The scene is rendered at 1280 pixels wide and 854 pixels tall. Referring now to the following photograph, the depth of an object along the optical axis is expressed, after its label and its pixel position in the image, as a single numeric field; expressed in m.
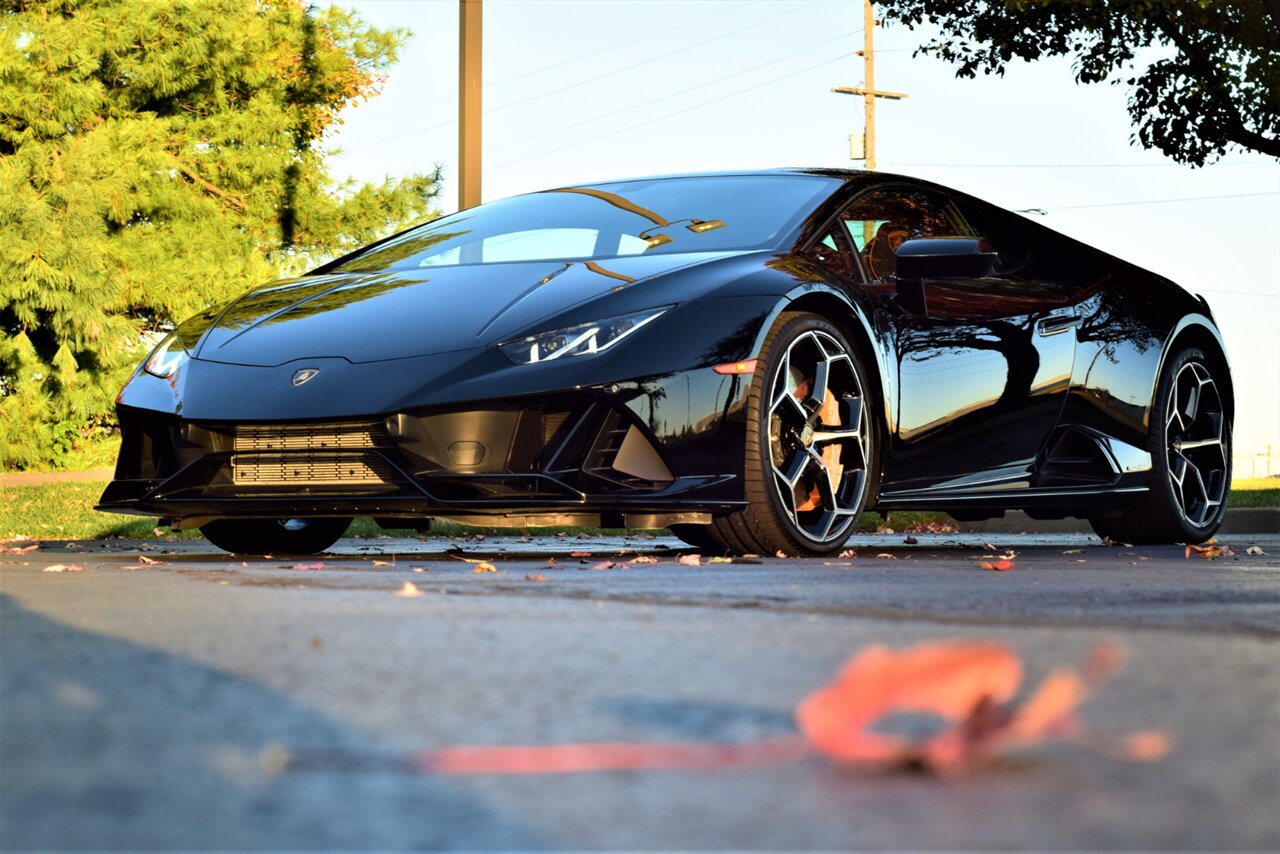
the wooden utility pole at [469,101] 11.69
